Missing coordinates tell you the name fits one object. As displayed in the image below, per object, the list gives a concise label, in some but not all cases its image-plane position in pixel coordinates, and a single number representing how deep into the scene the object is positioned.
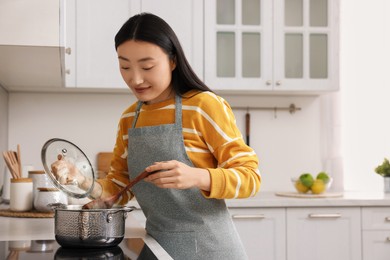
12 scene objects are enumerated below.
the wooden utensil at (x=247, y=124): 3.69
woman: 1.55
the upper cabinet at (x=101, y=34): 3.24
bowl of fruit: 3.31
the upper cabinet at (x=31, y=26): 1.85
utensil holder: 2.36
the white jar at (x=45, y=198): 2.30
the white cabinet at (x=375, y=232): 3.14
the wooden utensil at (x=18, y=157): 2.63
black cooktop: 1.38
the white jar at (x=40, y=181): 2.41
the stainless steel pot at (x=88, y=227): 1.44
